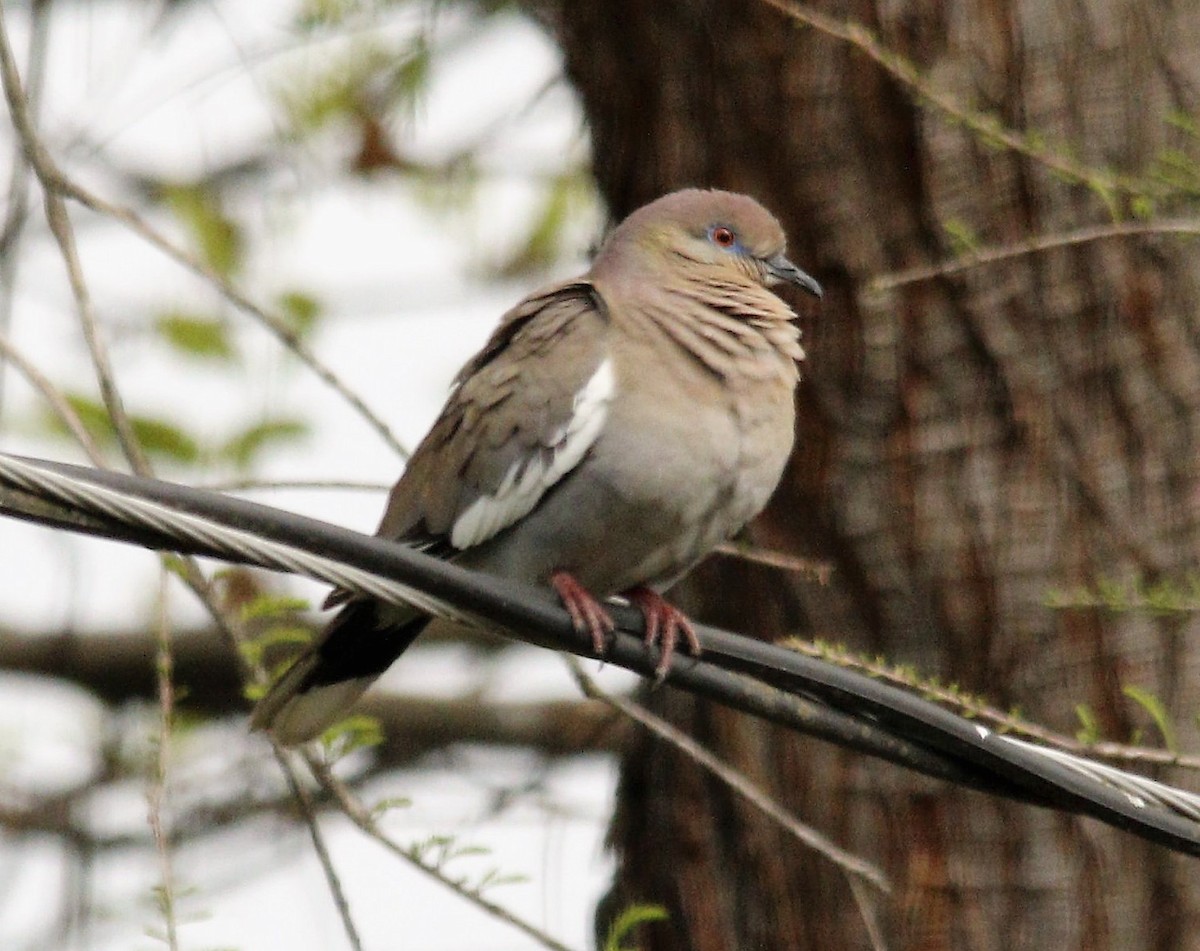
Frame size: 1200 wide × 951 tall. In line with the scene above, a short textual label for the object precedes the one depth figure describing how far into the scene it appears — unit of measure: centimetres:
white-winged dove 652
